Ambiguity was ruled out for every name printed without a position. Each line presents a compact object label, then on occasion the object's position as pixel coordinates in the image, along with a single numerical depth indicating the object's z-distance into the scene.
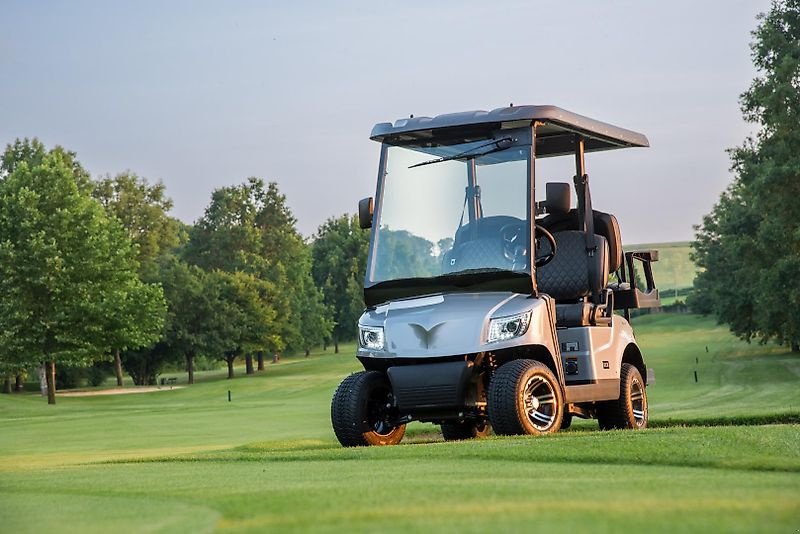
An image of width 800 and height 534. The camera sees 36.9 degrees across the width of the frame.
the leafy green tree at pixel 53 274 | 50.84
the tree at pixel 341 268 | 102.25
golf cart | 10.63
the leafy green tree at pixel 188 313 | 74.06
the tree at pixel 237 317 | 74.38
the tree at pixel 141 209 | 93.50
